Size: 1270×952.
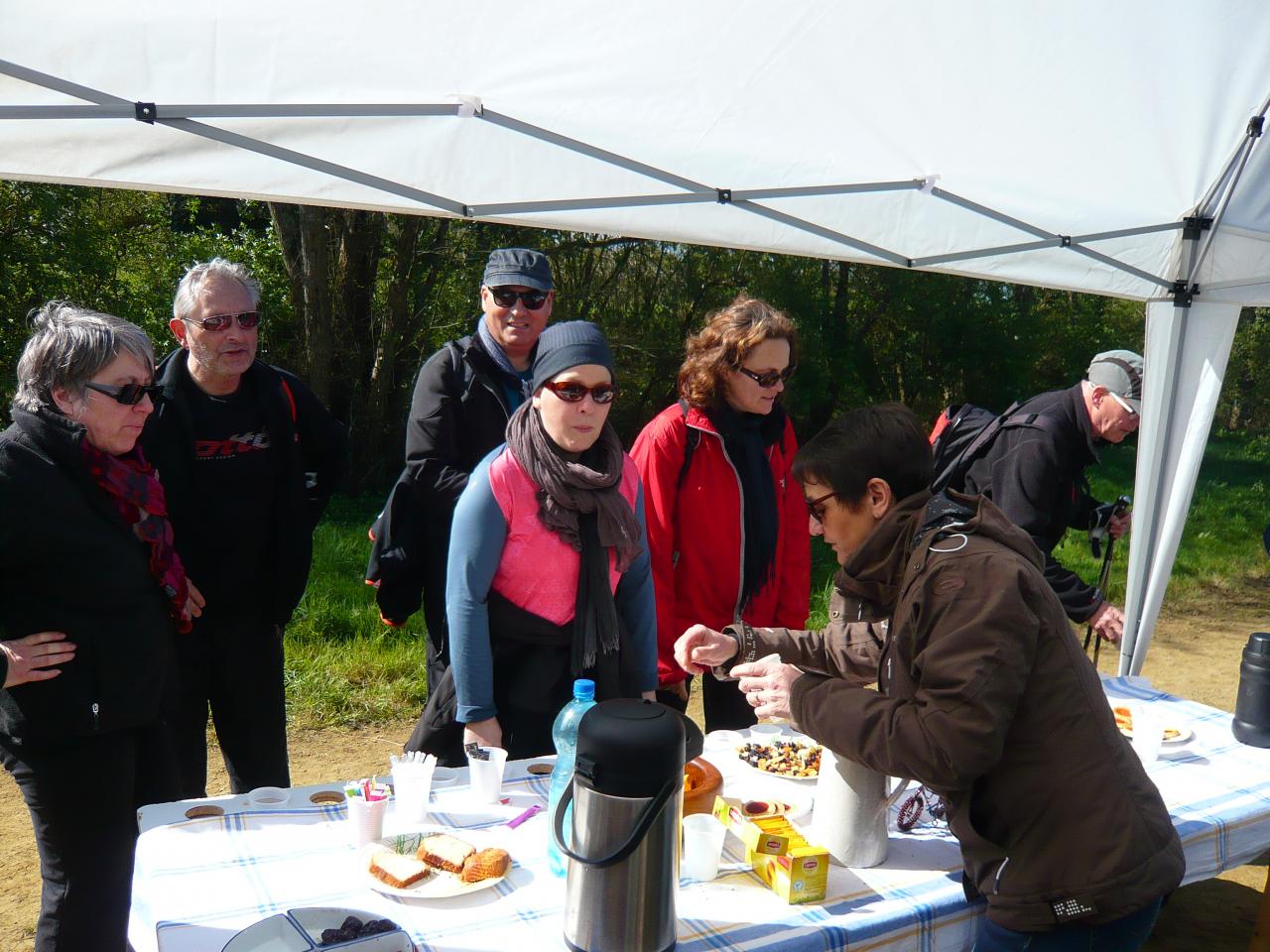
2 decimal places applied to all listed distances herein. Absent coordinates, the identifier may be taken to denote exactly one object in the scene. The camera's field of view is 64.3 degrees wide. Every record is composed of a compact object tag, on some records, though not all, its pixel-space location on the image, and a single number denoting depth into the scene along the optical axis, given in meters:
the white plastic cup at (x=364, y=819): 1.85
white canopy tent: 2.16
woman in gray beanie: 2.37
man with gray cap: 3.25
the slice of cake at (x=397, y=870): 1.71
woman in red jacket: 3.13
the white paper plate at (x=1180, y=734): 2.56
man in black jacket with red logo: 2.88
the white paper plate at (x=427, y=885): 1.68
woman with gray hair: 2.18
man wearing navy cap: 3.13
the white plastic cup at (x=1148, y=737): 2.37
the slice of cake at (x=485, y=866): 1.74
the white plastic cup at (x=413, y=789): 1.95
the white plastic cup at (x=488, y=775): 2.05
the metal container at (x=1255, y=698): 2.59
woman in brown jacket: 1.51
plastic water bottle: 1.83
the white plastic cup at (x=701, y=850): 1.79
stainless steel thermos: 1.45
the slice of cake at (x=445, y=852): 1.77
